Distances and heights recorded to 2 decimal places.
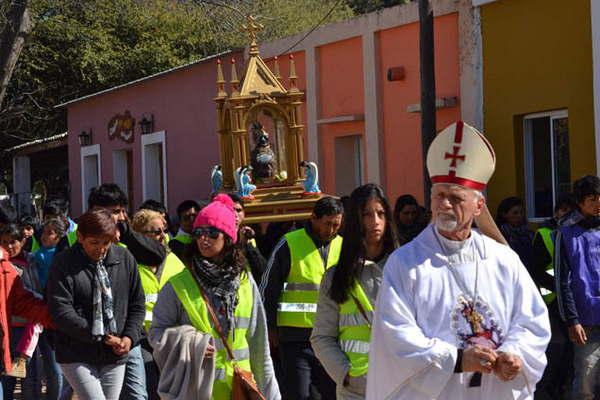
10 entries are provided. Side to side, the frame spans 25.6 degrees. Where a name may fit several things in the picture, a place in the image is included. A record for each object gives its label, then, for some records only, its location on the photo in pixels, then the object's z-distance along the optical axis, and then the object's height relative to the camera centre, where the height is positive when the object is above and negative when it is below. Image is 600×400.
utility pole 14.34 +1.10
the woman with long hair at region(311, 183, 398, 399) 6.92 -0.58
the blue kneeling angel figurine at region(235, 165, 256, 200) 13.53 +0.06
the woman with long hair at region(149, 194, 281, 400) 6.93 -0.66
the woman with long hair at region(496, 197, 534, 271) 11.41 -0.42
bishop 5.29 -0.52
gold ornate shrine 14.05 +0.64
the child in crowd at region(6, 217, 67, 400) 11.58 -0.79
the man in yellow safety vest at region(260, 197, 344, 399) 8.80 -0.61
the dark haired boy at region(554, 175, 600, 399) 9.76 -0.79
